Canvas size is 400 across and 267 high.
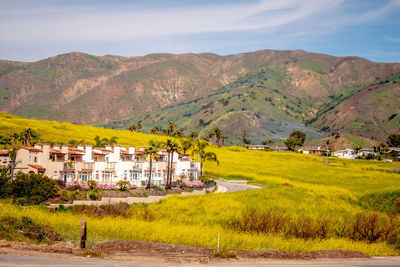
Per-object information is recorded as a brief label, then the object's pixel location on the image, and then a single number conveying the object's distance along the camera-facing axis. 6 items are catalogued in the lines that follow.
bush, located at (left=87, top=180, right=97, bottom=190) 66.81
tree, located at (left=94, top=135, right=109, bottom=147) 103.61
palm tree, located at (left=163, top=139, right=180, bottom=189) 80.31
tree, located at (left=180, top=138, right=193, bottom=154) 103.44
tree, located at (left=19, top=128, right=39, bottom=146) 104.11
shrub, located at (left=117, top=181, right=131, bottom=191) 69.80
